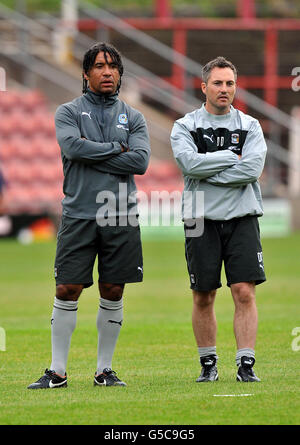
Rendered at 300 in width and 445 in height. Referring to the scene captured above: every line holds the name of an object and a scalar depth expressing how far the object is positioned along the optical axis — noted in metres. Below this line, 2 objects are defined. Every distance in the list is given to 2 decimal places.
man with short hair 14.86
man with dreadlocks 14.56
